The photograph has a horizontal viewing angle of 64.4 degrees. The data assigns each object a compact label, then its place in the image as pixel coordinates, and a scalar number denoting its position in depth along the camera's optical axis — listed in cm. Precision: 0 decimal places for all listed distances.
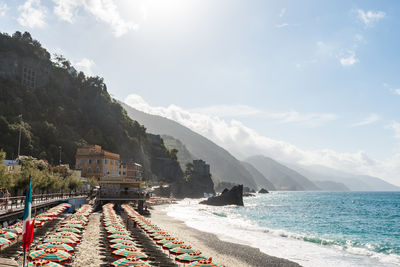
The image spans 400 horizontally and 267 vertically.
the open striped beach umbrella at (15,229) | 2165
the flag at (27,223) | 1031
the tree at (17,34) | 11454
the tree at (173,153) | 16540
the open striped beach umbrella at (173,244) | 2167
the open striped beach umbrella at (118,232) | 2468
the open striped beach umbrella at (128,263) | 1589
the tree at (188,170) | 17812
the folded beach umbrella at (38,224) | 2662
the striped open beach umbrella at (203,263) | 1673
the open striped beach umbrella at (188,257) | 1866
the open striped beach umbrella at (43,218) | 2857
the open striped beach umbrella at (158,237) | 2443
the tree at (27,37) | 11425
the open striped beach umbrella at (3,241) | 1850
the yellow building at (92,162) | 9094
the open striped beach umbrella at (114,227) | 2622
